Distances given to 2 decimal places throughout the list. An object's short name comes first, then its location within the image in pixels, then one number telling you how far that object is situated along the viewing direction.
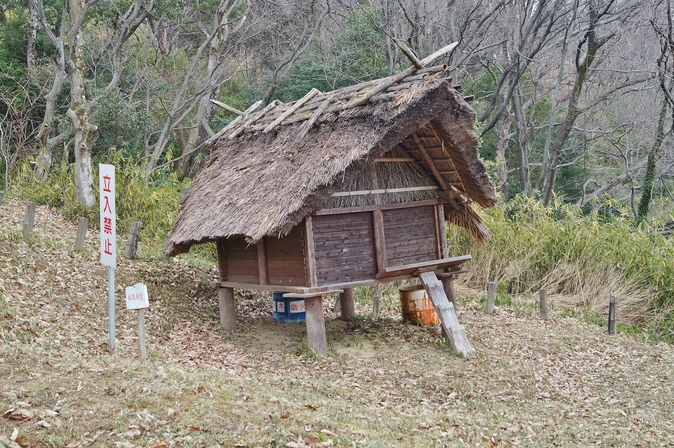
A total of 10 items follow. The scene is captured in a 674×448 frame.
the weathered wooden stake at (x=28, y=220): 11.18
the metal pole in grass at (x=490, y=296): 12.82
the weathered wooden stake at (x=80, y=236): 11.95
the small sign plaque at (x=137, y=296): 6.92
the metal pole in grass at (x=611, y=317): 12.59
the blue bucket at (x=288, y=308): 11.26
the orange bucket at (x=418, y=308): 11.27
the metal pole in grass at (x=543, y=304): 13.04
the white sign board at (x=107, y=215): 7.31
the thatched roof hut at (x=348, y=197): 8.83
